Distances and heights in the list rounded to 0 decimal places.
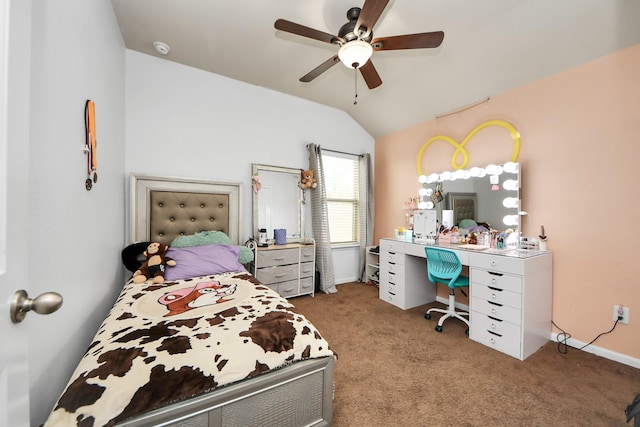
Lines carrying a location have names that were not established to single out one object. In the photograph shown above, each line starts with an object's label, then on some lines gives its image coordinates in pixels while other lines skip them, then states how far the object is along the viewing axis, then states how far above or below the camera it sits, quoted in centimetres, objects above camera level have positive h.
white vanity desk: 198 -71
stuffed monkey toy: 192 -41
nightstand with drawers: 293 -67
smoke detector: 242 +166
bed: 86 -61
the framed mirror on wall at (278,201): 319 +17
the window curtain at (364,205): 395 +15
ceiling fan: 160 +121
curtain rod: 374 +97
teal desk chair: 236 -56
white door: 50 +4
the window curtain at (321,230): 345 -22
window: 385 +31
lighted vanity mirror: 249 +24
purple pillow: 203 -42
